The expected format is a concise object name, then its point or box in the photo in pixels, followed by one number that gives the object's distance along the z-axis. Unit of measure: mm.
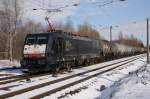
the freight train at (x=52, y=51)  14767
